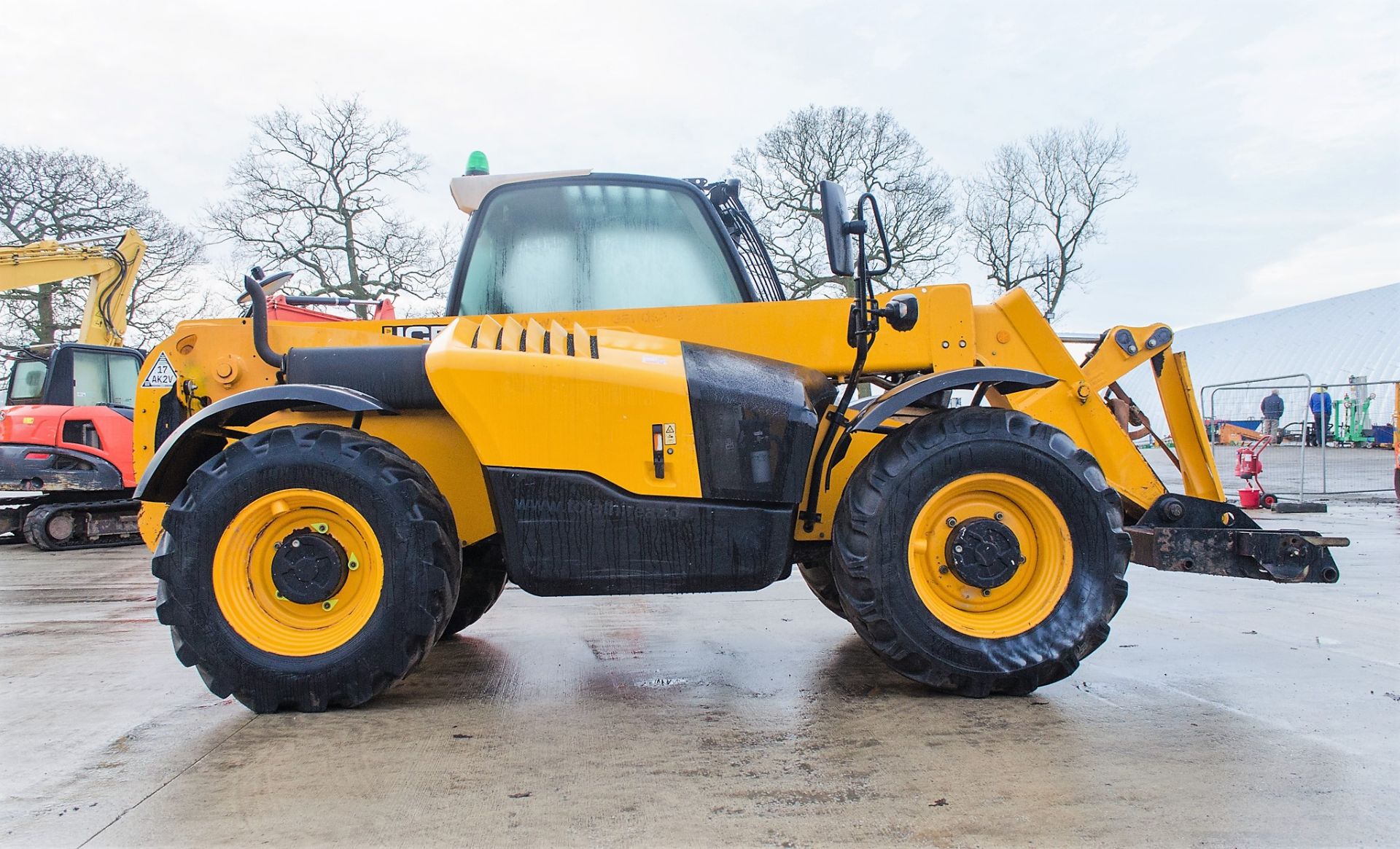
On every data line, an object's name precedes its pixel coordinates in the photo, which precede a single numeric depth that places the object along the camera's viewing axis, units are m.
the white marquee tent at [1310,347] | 38.62
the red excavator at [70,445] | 10.84
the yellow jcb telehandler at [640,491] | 3.45
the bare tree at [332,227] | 23.84
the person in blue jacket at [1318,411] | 15.97
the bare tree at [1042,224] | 32.76
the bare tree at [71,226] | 22.41
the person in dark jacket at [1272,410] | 16.41
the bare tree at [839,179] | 25.42
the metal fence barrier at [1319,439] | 17.08
